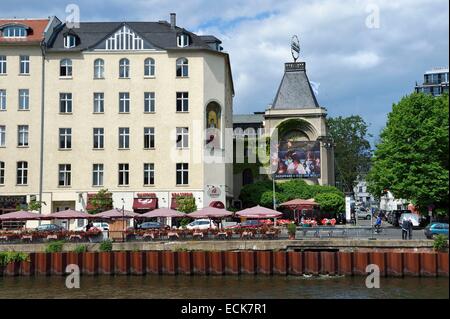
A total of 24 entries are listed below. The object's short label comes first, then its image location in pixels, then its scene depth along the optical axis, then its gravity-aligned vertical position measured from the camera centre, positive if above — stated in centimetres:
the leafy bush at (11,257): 4056 -450
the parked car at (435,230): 4262 -304
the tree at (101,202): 6009 -143
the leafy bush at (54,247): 4172 -399
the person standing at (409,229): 4231 -295
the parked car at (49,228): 4719 -325
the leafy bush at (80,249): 4141 -408
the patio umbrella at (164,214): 4722 -204
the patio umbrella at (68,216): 4759 -217
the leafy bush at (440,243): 3816 -352
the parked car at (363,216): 10703 -513
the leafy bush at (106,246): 4153 -389
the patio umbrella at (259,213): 4644 -198
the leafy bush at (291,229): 4250 -292
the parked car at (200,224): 5219 -312
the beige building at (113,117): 6262 +707
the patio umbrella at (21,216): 4781 -219
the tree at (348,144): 10806 +728
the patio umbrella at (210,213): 4591 -198
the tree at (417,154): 5703 +302
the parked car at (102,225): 5161 -328
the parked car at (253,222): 4940 -300
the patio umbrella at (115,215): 4741 -210
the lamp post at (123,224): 4375 -276
